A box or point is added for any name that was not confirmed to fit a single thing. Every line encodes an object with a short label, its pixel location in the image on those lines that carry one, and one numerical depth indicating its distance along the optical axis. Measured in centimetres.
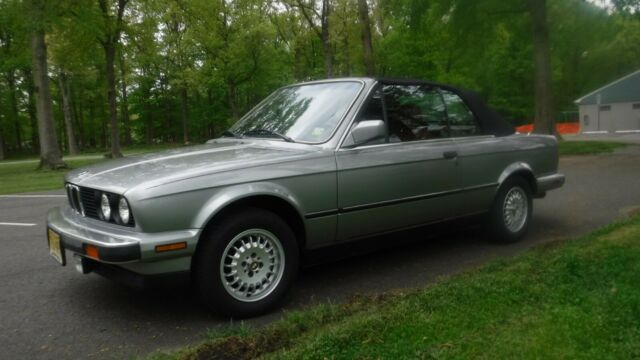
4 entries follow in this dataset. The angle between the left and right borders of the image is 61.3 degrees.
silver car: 330
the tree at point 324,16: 2716
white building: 4688
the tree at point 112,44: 2330
